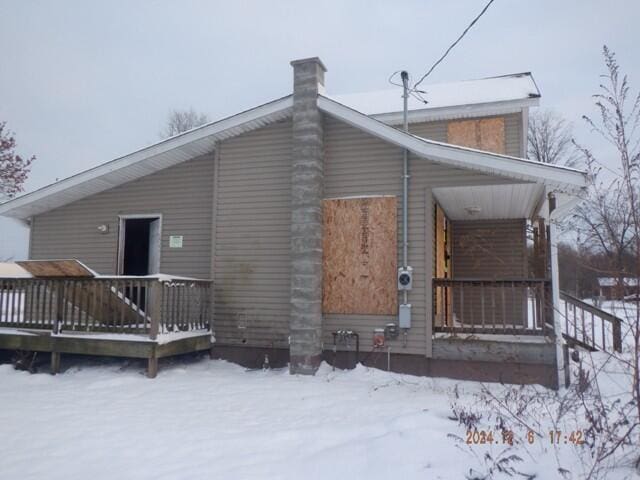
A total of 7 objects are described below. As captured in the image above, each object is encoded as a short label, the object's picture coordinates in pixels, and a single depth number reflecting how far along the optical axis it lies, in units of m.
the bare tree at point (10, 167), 20.72
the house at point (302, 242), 7.51
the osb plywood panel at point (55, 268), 7.83
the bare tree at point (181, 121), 38.78
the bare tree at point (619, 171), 3.25
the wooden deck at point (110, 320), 7.62
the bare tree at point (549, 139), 28.95
